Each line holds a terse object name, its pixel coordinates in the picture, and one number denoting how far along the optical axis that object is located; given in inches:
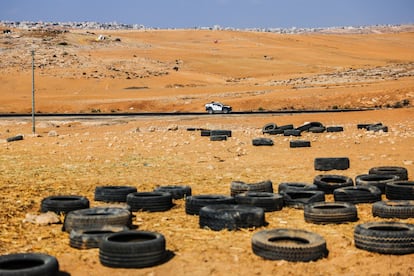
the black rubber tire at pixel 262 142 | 1027.9
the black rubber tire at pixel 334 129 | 1224.2
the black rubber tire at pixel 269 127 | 1233.8
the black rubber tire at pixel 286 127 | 1247.3
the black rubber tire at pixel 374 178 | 603.6
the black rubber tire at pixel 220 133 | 1172.5
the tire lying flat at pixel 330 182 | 595.2
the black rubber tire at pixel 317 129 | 1208.2
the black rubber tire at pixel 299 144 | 1000.2
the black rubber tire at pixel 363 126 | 1272.6
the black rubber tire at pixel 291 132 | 1168.6
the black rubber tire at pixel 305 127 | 1227.2
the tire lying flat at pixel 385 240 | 375.2
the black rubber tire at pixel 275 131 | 1209.6
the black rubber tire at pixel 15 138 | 1253.7
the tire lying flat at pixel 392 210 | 470.6
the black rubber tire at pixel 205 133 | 1212.8
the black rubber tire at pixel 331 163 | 757.3
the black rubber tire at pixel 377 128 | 1179.9
